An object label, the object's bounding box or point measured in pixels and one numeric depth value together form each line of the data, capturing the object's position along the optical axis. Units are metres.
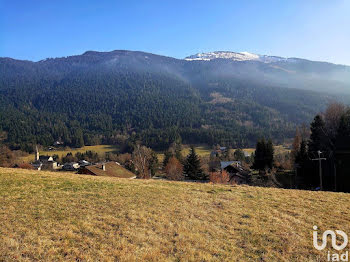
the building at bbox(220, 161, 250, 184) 46.66
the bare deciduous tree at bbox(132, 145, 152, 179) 46.66
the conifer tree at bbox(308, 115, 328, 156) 37.55
